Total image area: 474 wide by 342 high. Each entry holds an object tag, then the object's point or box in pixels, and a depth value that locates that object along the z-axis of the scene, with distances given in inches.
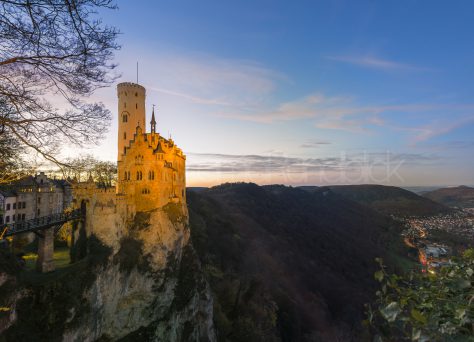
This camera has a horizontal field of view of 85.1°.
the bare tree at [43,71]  293.4
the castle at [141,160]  1439.5
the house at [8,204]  1746.6
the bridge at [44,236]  1017.1
